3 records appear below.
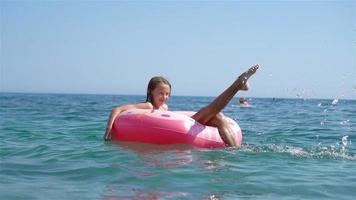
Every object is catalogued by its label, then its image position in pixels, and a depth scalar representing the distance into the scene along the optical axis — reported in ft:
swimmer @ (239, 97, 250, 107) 76.72
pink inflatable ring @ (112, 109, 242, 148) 21.09
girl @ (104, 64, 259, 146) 20.36
